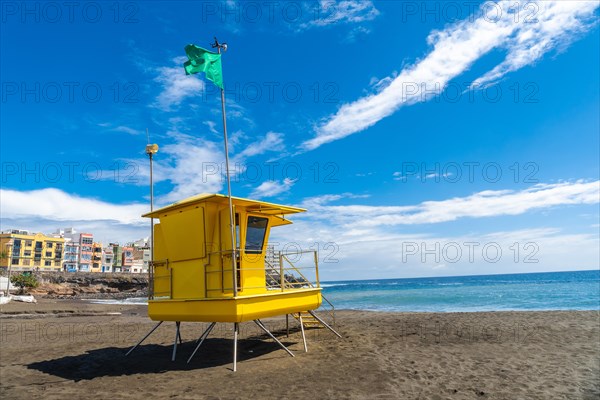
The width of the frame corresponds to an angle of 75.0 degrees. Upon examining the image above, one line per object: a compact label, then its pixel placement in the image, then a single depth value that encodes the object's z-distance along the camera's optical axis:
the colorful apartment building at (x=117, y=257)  120.06
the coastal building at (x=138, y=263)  123.00
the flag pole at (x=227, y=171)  9.05
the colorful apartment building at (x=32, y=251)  87.88
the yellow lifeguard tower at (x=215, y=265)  9.70
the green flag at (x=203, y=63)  9.69
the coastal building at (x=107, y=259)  114.94
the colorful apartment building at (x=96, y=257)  109.81
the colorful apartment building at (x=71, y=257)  103.36
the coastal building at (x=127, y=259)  121.50
